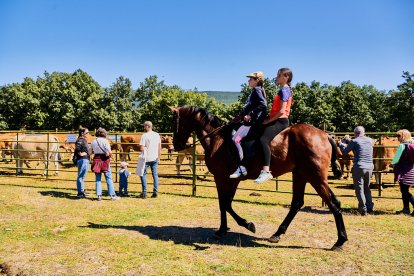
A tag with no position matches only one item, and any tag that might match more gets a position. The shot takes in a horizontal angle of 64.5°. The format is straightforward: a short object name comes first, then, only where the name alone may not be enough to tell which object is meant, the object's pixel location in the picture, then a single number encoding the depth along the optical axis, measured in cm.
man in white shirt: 980
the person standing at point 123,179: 1026
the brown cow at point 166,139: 2316
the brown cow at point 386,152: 1162
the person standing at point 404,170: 779
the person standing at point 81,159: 999
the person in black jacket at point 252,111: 564
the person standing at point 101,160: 941
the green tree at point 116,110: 5528
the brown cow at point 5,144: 1914
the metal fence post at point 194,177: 1040
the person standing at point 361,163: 785
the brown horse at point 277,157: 549
